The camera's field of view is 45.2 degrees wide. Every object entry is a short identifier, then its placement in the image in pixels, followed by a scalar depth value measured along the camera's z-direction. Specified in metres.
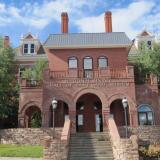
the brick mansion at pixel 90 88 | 17.76
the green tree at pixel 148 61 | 20.39
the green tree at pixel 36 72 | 20.90
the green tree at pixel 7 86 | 19.06
